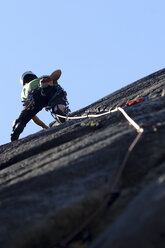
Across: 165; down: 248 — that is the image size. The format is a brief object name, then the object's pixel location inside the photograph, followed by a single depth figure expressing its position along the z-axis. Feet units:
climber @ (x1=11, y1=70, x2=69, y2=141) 54.54
